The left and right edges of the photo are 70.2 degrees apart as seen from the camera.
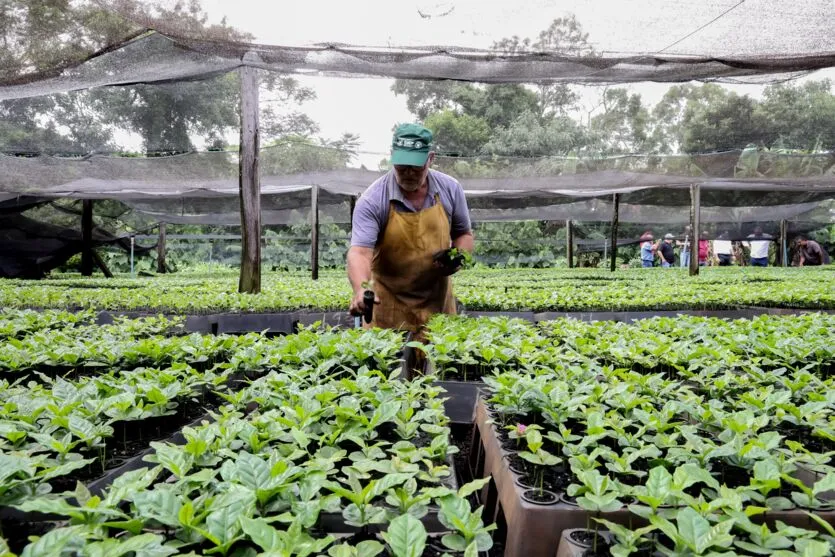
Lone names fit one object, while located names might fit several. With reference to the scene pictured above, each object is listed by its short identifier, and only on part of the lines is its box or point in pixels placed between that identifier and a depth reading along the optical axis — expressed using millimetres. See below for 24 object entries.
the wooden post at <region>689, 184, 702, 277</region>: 11164
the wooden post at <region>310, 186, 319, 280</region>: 10688
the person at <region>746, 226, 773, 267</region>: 16375
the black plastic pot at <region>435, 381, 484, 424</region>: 2334
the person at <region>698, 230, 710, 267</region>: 18083
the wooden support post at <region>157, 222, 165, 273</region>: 15411
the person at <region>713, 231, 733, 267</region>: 18234
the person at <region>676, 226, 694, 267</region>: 17766
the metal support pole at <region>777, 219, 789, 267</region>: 16403
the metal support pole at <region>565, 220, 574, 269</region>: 15598
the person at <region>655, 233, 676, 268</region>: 17547
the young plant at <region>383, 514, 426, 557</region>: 945
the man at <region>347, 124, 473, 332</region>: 3152
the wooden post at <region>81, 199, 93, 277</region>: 12133
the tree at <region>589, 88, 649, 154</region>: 17483
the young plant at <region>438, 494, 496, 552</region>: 1054
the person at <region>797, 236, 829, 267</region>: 16656
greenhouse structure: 1175
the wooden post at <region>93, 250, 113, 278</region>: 12656
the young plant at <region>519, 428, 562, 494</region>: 1362
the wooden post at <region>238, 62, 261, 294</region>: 5727
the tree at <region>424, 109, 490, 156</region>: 16766
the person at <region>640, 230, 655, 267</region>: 17672
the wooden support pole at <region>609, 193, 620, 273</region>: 12410
